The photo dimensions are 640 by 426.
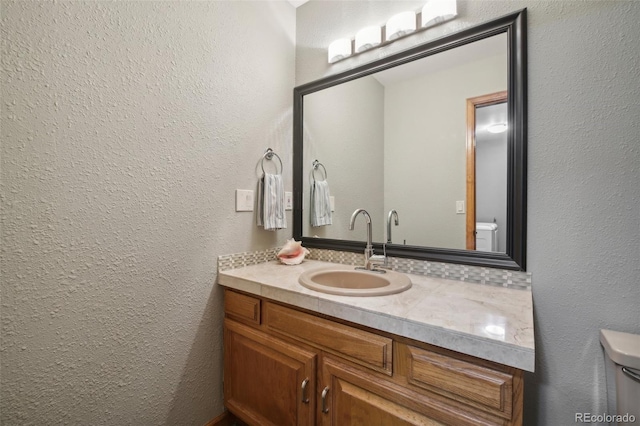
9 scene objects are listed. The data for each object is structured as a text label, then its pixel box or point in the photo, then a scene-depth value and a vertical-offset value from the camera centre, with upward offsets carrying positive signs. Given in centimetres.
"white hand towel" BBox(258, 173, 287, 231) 151 +4
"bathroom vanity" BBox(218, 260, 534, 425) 70 -45
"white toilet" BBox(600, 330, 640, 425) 76 -46
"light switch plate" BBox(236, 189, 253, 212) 143 +5
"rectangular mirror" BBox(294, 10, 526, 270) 110 +31
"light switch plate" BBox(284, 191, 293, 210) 172 +6
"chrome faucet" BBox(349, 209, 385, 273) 132 -22
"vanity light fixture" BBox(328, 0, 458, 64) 122 +91
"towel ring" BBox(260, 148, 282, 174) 157 +33
